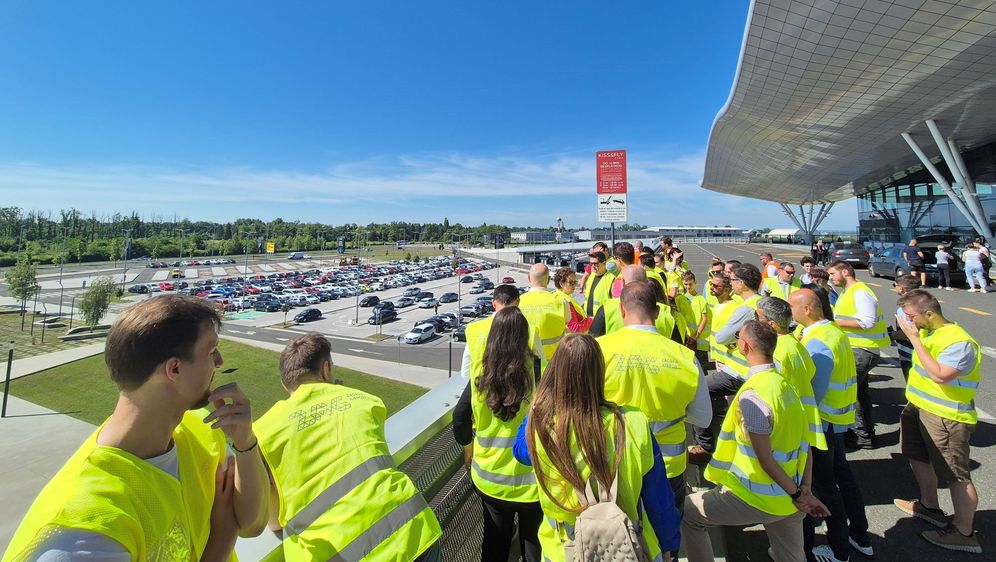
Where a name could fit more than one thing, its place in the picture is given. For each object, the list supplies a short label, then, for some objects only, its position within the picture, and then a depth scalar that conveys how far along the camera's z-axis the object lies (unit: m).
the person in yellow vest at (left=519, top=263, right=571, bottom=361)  3.75
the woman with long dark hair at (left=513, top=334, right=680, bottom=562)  1.56
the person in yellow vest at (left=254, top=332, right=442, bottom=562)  1.56
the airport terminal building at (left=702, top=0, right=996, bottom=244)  18.34
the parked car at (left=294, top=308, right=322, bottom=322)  45.12
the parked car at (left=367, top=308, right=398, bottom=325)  43.28
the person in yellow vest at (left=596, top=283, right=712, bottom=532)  2.36
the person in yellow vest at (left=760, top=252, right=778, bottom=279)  8.23
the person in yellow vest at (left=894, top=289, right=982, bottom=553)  2.80
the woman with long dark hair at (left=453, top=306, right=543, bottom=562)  2.28
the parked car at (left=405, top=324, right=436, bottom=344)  35.19
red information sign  8.13
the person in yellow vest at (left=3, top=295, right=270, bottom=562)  0.95
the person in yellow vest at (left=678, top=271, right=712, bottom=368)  5.85
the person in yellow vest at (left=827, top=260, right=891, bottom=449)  4.13
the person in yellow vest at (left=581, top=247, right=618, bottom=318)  5.68
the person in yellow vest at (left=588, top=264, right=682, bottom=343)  3.75
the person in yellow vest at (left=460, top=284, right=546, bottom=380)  2.71
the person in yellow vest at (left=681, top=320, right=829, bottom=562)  2.28
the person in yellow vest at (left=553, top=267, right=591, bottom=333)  4.85
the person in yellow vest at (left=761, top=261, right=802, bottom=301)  6.86
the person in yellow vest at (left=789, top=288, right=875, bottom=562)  2.71
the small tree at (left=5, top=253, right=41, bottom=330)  47.44
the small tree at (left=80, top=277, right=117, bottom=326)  42.03
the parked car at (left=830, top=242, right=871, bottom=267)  21.23
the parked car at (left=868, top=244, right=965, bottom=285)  15.20
